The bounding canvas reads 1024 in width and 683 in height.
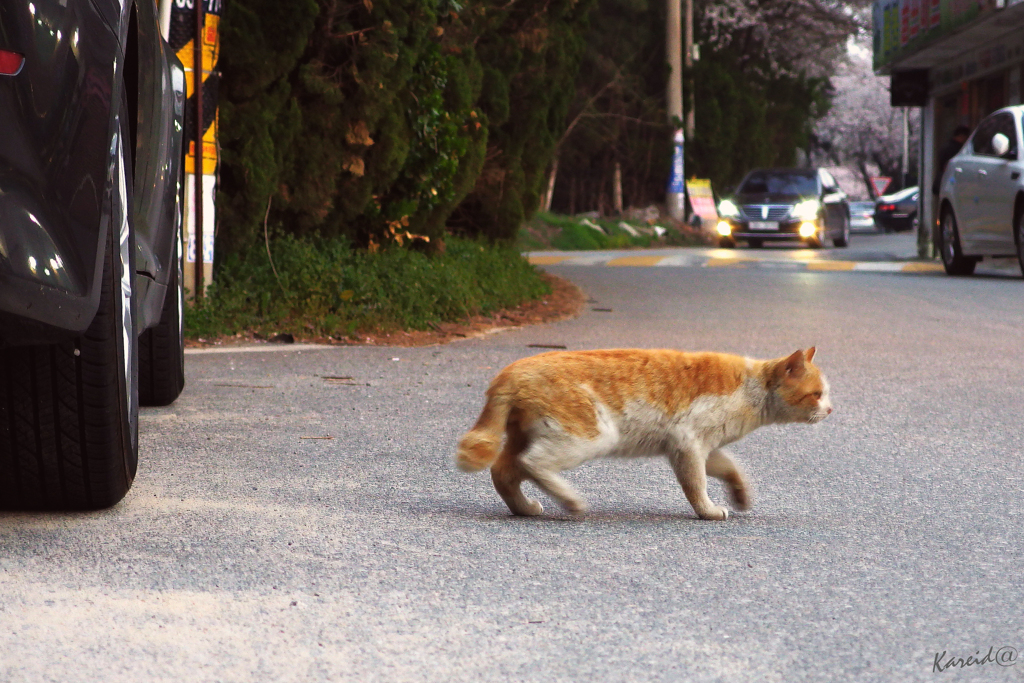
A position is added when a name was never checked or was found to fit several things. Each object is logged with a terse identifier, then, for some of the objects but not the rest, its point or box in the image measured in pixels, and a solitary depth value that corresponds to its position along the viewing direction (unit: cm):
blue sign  3148
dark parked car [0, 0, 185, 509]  289
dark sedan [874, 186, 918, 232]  3950
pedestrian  1777
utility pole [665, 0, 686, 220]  3045
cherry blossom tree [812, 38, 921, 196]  6669
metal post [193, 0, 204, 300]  839
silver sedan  1412
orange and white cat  374
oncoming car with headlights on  2603
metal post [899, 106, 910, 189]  5494
